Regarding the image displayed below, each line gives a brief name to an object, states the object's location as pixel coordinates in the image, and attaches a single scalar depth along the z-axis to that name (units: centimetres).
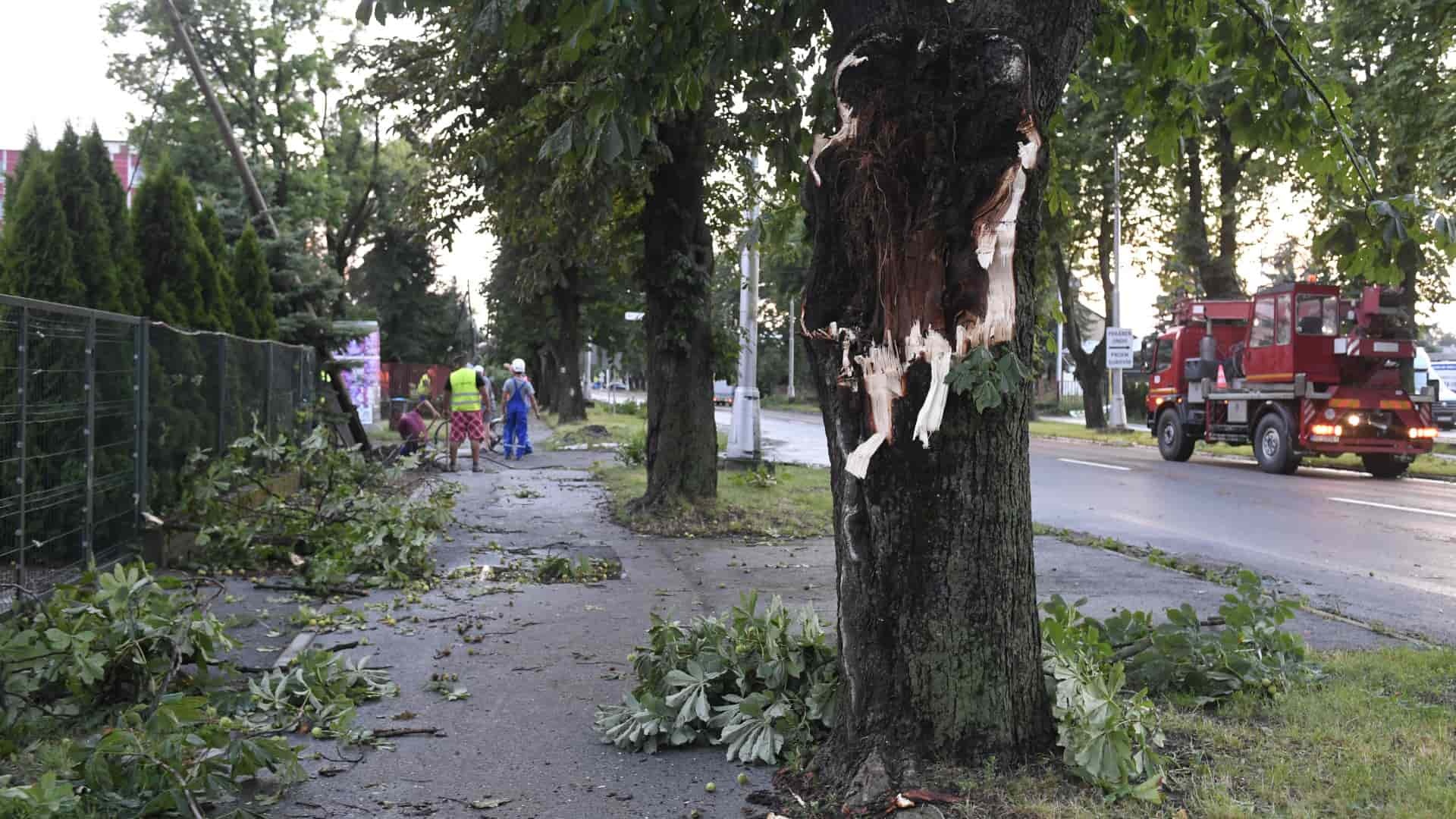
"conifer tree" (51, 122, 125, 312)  988
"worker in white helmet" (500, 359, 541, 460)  2116
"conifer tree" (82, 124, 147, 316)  1069
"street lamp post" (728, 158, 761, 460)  1775
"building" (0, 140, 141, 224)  3325
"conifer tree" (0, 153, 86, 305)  933
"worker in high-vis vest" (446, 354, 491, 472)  1853
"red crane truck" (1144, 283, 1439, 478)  1853
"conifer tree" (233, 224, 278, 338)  1555
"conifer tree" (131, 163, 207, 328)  1198
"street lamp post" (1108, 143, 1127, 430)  3175
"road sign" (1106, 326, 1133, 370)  3153
